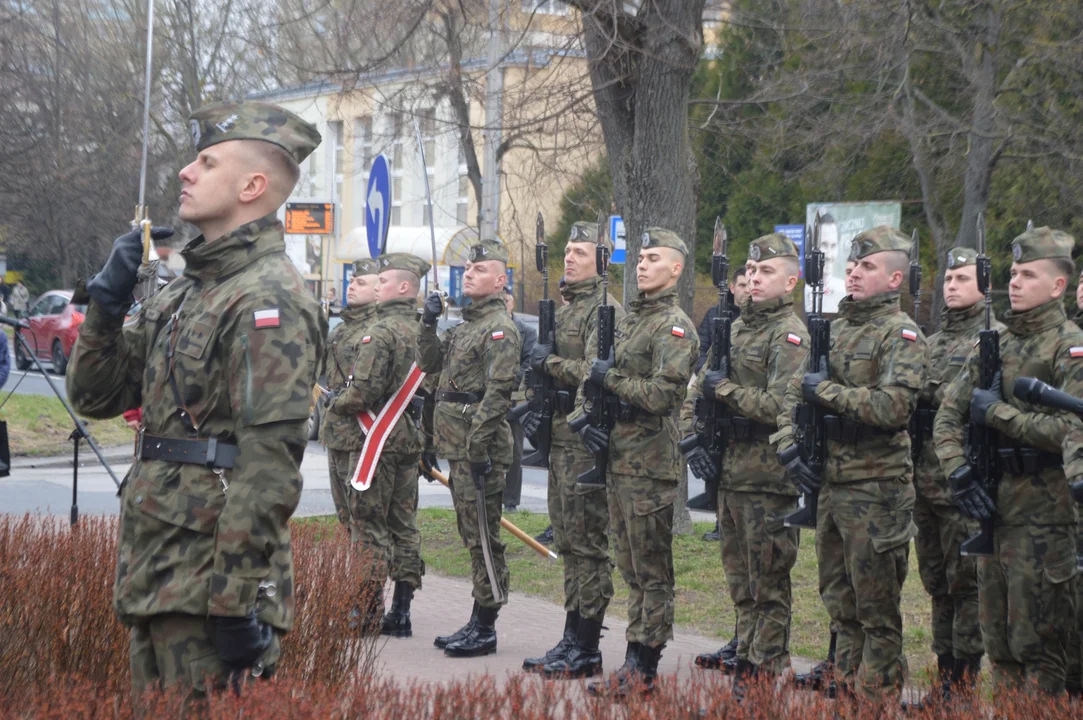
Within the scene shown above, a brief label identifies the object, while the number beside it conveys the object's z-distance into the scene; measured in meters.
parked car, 28.53
